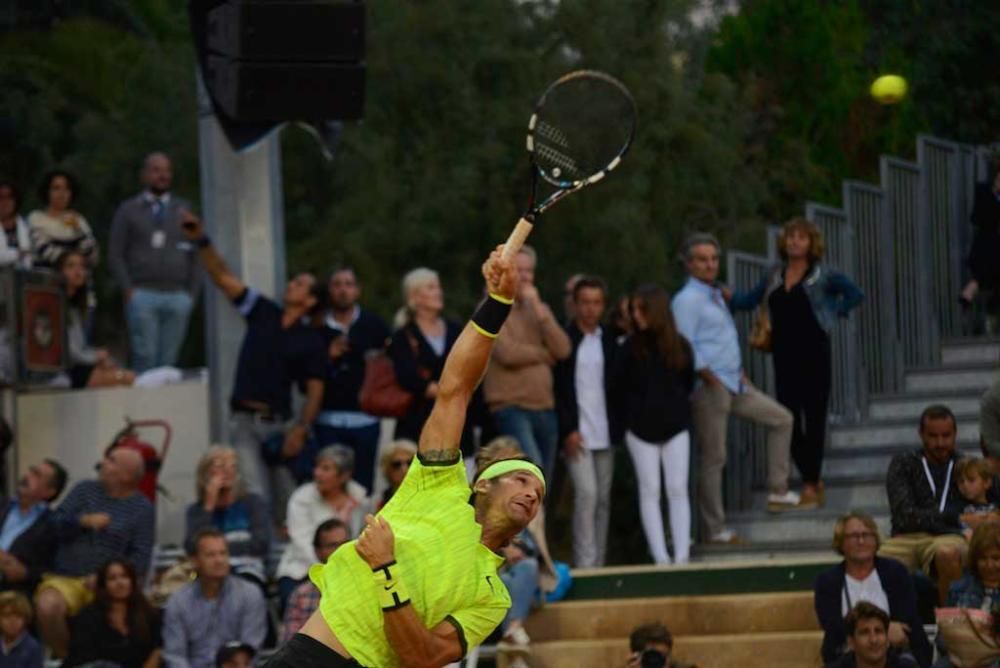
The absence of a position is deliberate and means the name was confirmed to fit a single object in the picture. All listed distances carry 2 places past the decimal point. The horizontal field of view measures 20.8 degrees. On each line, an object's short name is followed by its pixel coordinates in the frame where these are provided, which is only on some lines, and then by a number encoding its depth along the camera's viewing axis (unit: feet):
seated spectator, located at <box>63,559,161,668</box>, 47.44
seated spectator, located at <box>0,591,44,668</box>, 47.55
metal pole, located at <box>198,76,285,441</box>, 55.77
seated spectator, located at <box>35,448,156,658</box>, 49.78
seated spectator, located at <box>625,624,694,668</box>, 42.55
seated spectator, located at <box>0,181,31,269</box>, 56.95
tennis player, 32.17
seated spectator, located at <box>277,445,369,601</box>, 49.49
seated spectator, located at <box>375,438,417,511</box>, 48.88
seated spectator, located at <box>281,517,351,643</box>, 46.75
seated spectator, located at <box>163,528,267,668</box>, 47.65
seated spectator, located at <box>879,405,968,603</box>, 46.93
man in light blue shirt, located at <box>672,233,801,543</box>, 52.85
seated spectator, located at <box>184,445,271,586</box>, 50.24
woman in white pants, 51.47
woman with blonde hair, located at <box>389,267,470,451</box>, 51.80
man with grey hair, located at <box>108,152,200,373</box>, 58.90
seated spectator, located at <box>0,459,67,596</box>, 50.16
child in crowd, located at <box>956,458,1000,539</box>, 46.93
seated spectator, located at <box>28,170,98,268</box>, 58.44
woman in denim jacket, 52.90
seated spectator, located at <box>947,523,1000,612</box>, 43.62
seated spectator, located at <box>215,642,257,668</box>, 46.24
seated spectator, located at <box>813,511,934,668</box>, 44.11
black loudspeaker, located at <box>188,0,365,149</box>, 51.13
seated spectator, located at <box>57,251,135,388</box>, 58.03
